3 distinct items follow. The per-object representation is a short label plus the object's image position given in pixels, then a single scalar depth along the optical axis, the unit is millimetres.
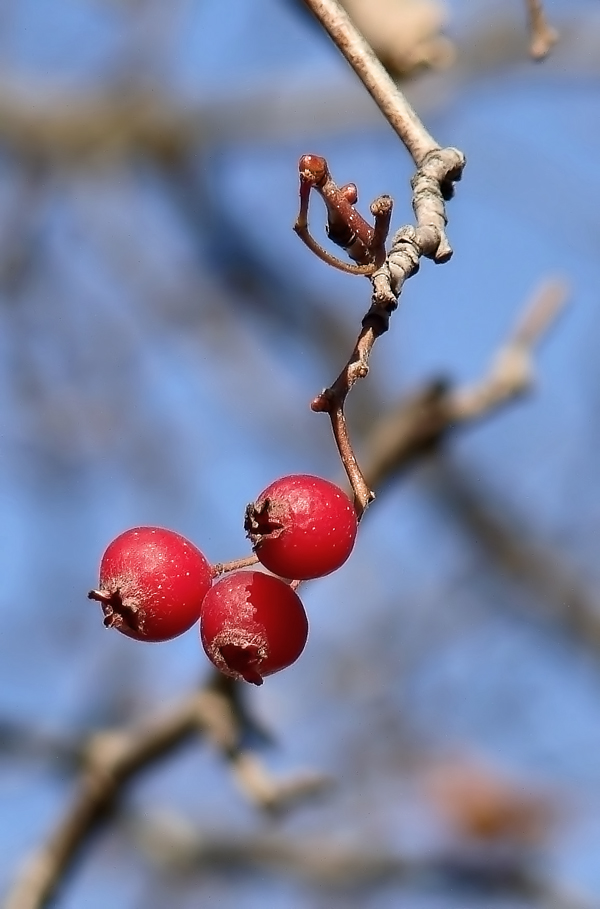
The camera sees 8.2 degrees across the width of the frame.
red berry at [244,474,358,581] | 449
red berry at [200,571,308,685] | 453
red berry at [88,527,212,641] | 459
